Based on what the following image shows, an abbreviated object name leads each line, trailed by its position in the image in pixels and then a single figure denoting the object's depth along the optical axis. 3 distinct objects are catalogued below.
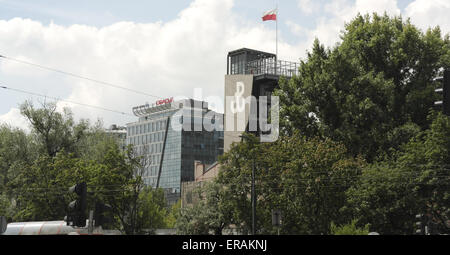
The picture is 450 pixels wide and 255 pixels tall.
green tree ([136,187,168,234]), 55.59
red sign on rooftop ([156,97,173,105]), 166.62
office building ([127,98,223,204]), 160.50
